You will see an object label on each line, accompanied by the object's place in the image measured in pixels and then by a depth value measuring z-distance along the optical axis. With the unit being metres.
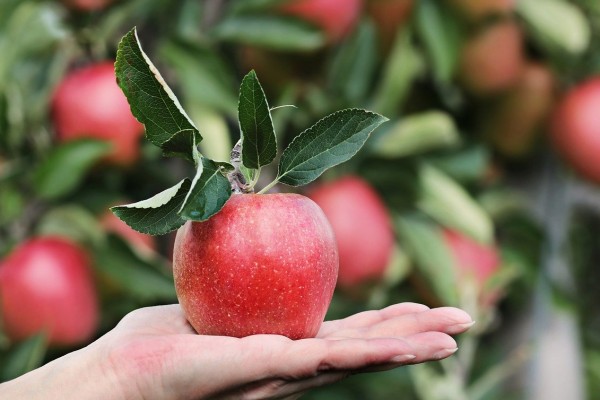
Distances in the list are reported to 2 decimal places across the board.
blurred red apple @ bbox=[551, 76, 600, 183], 1.58
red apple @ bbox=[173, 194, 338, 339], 1.10
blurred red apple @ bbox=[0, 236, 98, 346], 1.40
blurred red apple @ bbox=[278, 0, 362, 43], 1.49
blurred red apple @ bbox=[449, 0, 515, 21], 1.56
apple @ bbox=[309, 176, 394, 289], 1.45
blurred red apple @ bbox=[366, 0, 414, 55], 1.55
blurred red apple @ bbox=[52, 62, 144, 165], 1.44
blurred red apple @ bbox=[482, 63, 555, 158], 1.63
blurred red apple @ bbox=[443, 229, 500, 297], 1.54
